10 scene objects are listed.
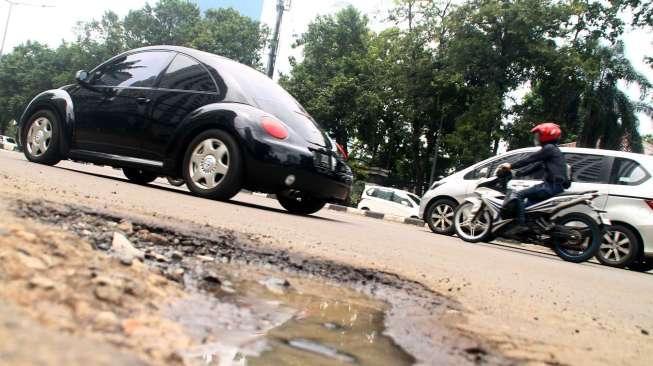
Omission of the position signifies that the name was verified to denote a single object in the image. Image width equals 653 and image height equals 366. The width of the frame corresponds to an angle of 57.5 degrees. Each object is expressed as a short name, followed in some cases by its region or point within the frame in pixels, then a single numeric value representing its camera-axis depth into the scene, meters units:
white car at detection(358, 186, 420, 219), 19.14
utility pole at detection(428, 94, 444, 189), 27.59
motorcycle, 6.67
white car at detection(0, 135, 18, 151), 44.88
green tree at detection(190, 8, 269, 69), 45.12
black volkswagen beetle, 5.03
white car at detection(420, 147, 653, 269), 7.42
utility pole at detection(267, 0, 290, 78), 20.66
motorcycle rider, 6.84
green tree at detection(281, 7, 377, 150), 32.78
